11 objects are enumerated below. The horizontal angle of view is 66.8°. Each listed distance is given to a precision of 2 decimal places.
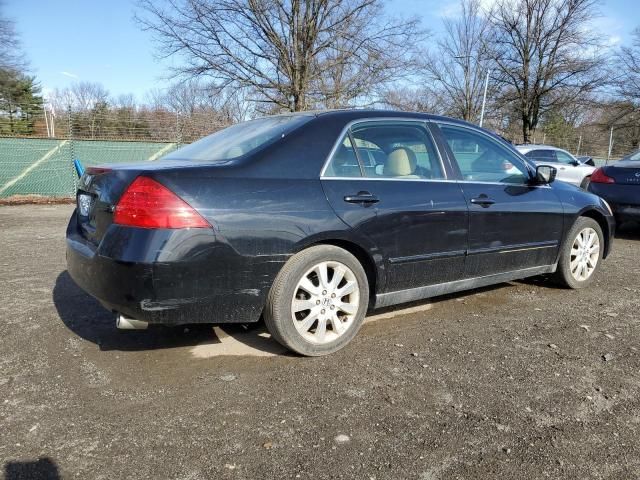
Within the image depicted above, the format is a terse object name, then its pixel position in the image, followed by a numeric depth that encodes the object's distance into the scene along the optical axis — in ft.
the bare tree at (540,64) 88.12
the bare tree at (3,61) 98.98
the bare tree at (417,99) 51.73
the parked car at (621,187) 23.32
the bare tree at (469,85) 96.73
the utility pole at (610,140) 108.99
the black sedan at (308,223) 8.51
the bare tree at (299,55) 43.88
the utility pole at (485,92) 87.83
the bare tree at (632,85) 100.78
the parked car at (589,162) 53.09
